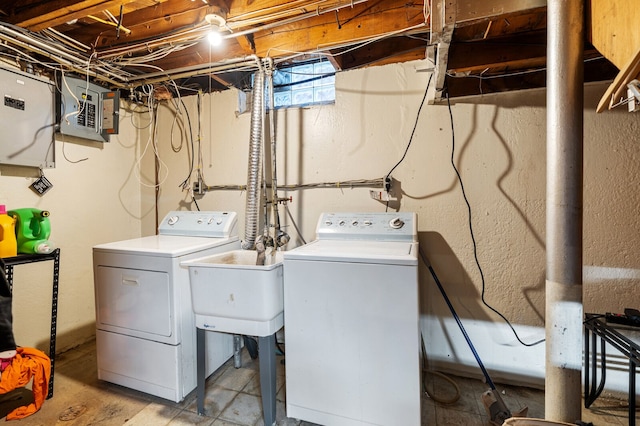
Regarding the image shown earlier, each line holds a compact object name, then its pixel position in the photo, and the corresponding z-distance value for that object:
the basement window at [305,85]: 2.37
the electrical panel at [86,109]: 2.21
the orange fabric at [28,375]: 1.50
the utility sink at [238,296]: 1.47
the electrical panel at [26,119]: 1.89
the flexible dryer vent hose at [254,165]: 2.03
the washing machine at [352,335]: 1.33
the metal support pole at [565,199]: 0.94
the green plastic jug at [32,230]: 1.77
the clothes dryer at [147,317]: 1.66
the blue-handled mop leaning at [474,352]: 1.44
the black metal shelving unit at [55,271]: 1.67
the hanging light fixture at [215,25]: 1.70
